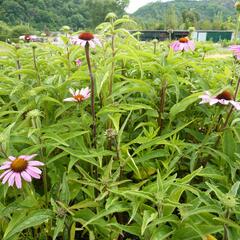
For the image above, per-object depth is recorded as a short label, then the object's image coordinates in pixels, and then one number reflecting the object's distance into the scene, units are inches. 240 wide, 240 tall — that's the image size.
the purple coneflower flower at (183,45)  49.1
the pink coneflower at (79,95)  35.6
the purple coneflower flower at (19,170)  28.8
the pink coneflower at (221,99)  32.2
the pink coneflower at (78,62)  52.1
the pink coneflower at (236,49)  39.0
